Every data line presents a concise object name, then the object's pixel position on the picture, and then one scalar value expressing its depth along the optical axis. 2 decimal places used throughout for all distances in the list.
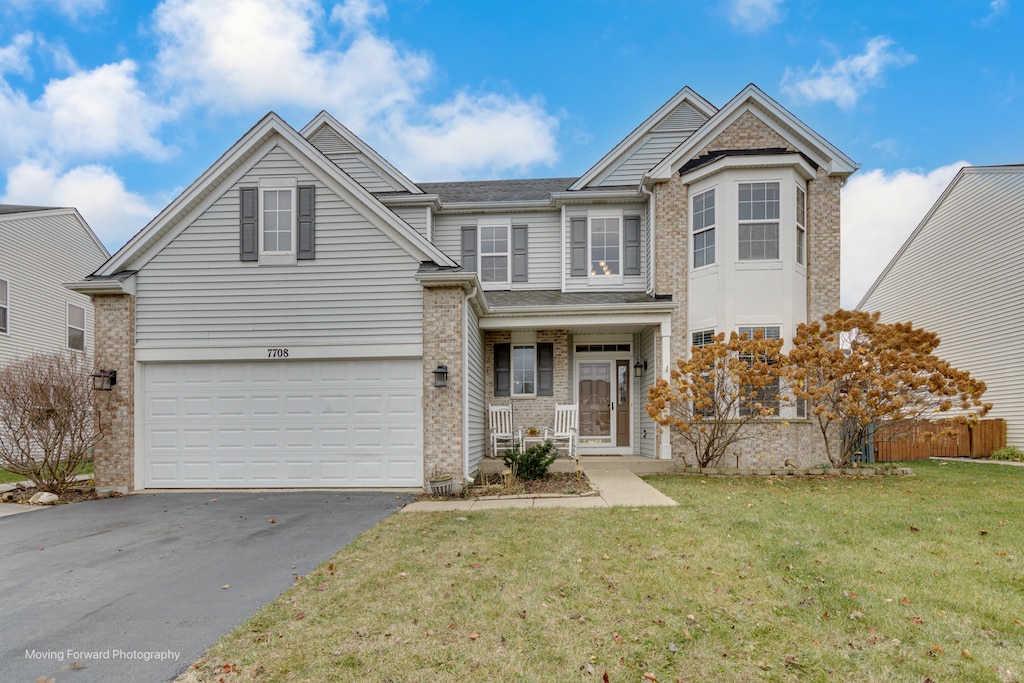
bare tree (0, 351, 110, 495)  9.59
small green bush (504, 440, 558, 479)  10.15
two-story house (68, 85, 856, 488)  9.84
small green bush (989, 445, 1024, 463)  14.52
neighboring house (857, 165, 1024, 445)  15.23
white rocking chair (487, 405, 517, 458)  12.79
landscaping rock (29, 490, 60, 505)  9.15
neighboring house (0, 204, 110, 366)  15.59
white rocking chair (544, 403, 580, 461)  12.42
